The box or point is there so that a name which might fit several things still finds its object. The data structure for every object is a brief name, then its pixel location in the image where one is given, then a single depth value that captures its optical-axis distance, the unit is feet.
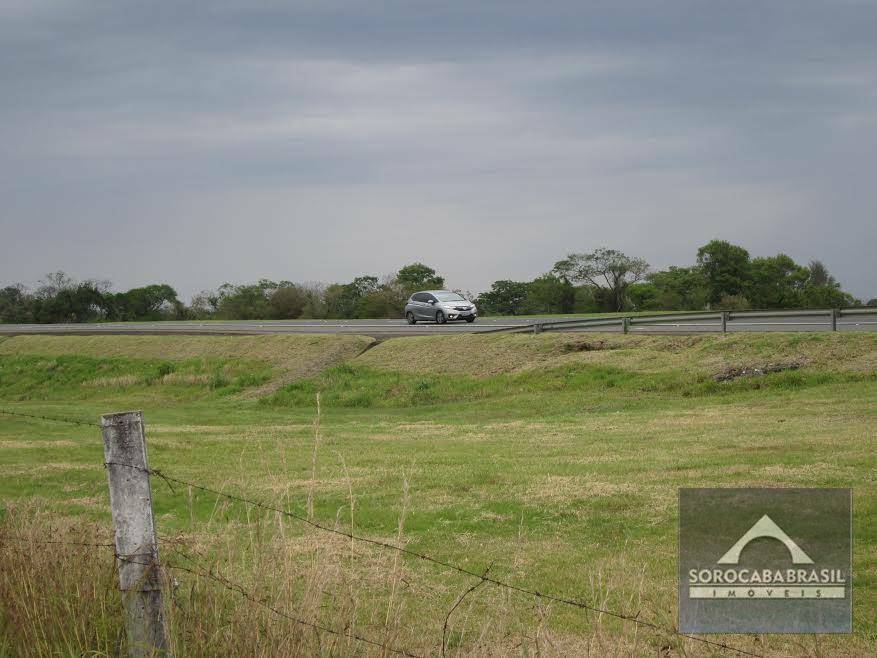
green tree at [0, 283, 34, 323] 300.20
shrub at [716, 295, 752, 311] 197.95
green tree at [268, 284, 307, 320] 266.16
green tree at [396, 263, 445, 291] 290.76
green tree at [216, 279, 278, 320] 280.92
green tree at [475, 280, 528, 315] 274.77
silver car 153.79
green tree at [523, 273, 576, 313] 255.29
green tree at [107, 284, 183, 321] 303.68
